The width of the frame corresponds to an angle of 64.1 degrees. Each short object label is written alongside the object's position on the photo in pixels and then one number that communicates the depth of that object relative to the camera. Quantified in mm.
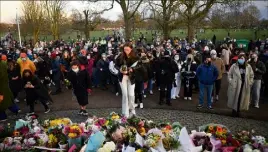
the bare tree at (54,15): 34244
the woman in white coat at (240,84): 6653
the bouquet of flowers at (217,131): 3771
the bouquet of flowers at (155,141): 3479
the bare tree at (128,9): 20401
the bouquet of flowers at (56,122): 4634
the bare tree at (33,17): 31931
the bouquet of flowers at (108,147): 3461
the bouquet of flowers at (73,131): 3962
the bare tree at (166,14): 18410
